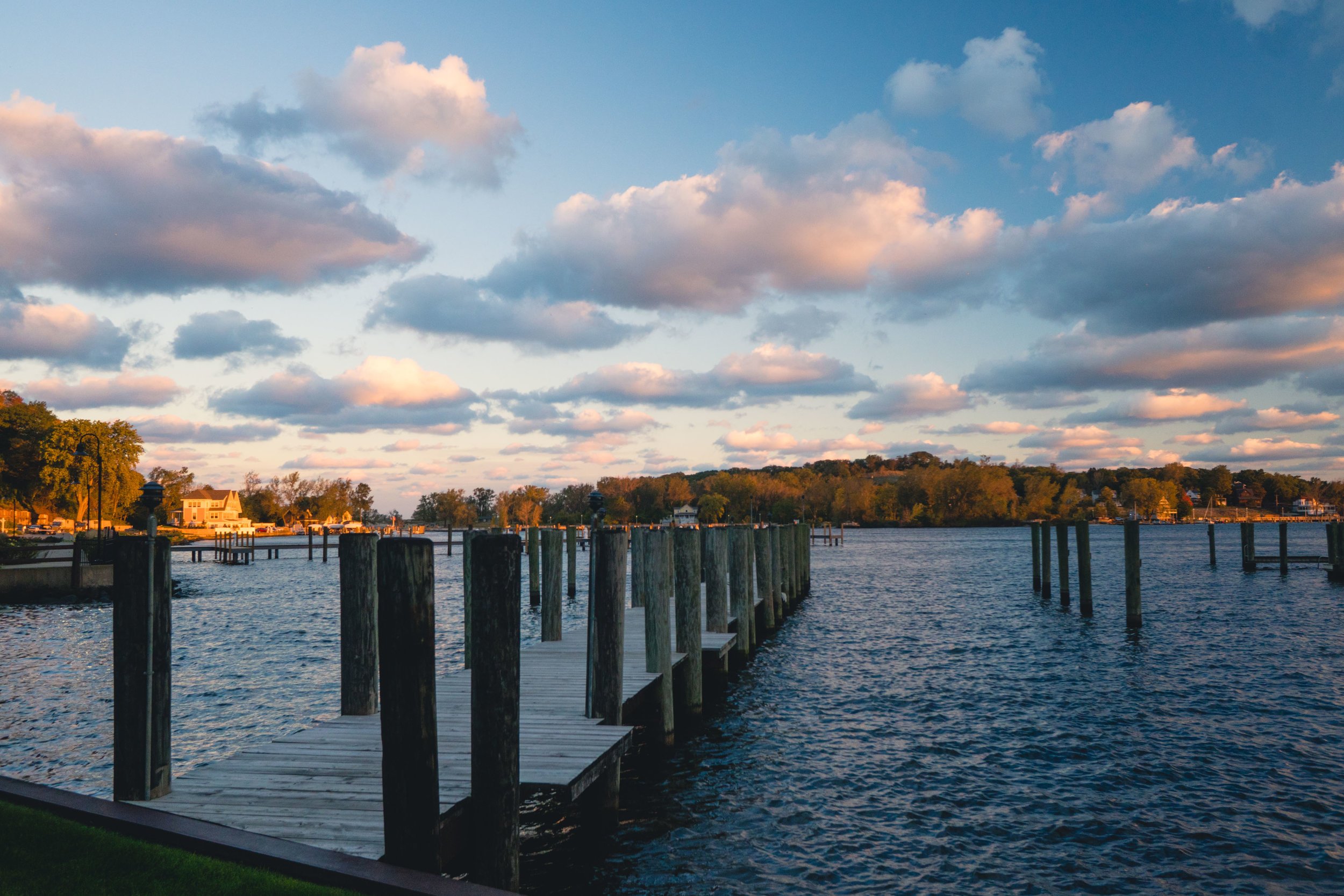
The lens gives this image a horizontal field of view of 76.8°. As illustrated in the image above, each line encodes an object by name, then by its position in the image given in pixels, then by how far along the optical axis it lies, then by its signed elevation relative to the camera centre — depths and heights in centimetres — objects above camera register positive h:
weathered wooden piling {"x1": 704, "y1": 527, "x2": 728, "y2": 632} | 1584 -190
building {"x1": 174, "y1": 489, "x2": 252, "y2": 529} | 17138 -298
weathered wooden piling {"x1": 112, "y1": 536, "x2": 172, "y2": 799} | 607 -124
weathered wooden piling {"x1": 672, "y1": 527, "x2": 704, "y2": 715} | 1325 -192
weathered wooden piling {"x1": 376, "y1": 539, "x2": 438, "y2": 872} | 550 -141
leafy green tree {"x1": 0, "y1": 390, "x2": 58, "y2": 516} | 8838 +536
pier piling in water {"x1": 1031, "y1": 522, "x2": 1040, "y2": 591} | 3650 -349
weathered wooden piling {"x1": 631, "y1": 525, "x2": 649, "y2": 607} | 1326 -141
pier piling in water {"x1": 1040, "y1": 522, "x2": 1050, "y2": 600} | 3450 -361
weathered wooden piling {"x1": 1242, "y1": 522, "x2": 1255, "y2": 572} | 4625 -416
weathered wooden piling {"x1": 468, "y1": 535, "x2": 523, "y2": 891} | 600 -160
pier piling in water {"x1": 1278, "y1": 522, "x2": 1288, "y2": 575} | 4281 -402
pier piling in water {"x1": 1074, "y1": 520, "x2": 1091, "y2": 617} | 2688 -302
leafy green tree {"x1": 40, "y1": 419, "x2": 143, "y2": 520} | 8462 +319
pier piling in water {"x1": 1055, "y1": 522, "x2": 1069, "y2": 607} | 3095 -320
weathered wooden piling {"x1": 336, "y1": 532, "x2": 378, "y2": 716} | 934 -151
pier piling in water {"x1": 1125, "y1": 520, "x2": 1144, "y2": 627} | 2489 -343
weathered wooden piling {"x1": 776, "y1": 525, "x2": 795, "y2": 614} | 3064 -303
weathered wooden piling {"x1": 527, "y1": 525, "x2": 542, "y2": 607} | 3381 -369
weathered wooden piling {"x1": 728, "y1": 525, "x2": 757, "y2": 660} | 1845 -215
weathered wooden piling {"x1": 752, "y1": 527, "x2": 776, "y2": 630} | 2366 -224
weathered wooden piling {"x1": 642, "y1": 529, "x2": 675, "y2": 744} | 1183 -193
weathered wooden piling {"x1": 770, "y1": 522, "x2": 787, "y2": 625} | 2553 -298
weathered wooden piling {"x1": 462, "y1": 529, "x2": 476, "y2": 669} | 1372 -201
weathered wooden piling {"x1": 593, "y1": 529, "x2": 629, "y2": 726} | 948 -158
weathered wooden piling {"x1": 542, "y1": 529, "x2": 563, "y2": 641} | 1598 -205
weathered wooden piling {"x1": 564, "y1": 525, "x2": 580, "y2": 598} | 3388 -330
